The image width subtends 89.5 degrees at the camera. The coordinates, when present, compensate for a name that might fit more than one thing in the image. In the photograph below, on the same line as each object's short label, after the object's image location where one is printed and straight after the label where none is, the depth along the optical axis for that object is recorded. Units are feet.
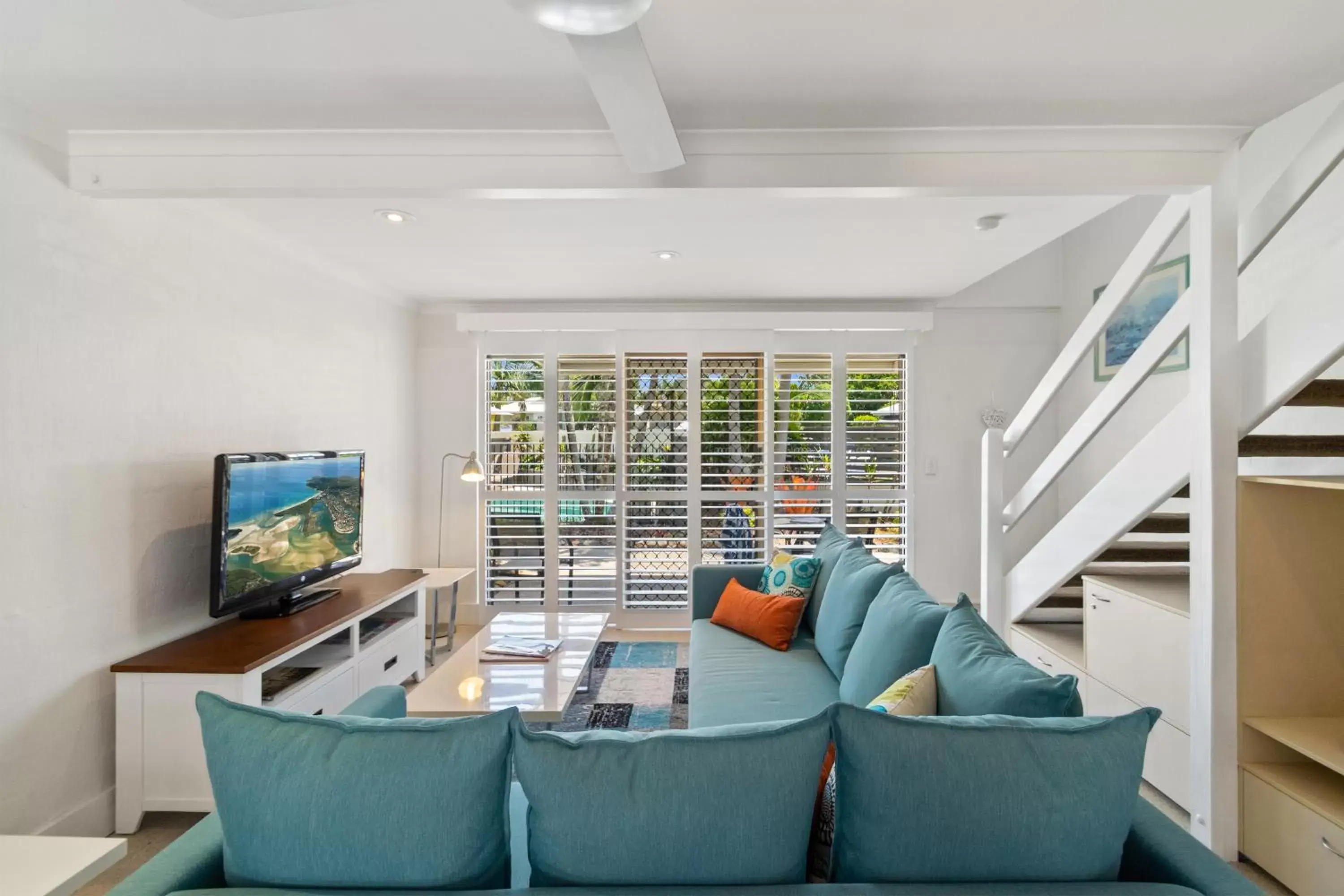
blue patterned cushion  10.38
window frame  15.87
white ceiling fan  3.61
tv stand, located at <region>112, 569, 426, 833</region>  7.57
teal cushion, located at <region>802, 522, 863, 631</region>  10.19
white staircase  6.43
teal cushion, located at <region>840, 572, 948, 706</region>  6.23
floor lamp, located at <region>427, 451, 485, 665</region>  14.28
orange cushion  9.79
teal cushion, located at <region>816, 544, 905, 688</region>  8.14
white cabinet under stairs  7.82
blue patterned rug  10.43
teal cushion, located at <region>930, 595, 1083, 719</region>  4.27
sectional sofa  3.35
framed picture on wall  12.36
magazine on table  9.56
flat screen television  8.81
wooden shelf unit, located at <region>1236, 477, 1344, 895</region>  6.91
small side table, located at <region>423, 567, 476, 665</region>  13.26
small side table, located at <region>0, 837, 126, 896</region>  3.82
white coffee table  7.87
